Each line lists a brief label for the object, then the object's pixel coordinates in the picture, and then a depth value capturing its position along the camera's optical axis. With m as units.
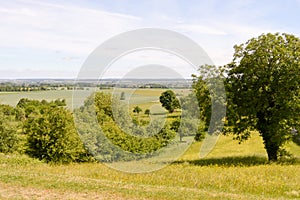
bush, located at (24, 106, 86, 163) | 30.25
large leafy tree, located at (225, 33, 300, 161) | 23.45
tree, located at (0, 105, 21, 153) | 39.19
